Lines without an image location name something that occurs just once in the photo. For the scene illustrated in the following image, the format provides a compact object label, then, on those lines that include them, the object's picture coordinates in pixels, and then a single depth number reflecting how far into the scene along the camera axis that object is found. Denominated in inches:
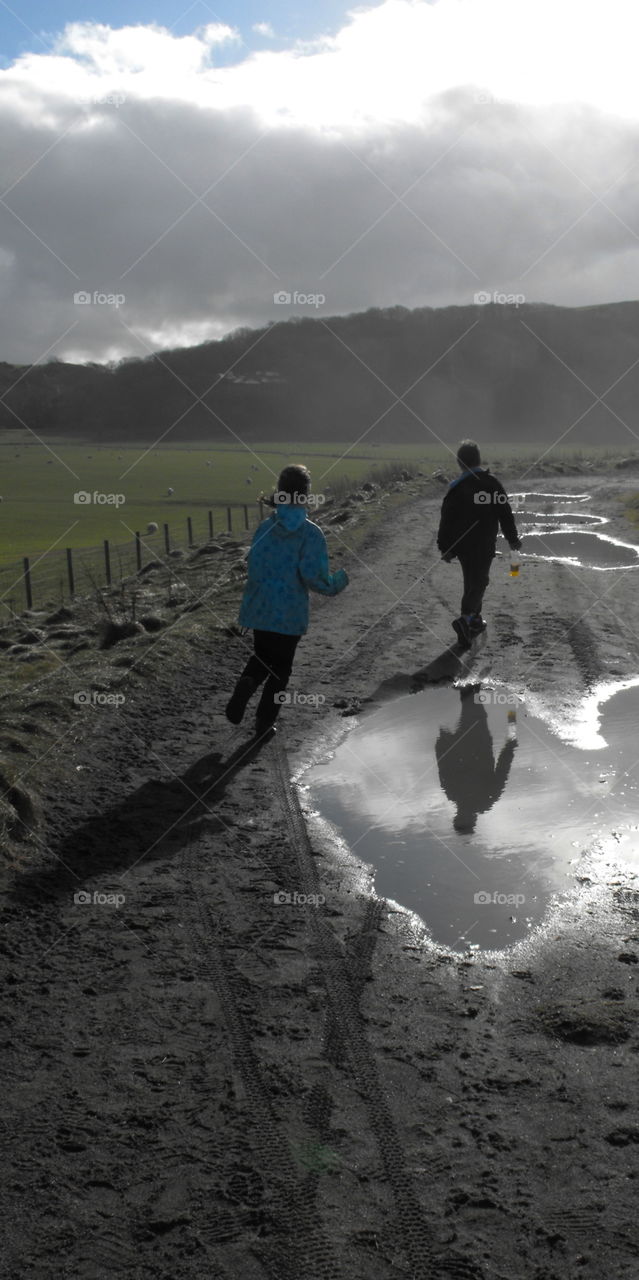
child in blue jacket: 300.0
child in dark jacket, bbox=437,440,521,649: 435.2
